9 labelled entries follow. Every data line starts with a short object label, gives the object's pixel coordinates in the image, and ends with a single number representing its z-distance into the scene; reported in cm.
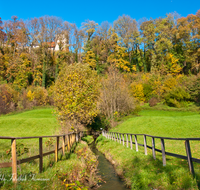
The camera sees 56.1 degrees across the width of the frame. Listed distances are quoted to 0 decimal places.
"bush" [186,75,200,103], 4256
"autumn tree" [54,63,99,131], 1764
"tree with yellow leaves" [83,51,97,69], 6141
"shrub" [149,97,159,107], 4839
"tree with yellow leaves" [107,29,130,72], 6172
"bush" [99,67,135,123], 3288
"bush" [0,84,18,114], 4443
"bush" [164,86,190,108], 4400
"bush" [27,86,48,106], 4978
